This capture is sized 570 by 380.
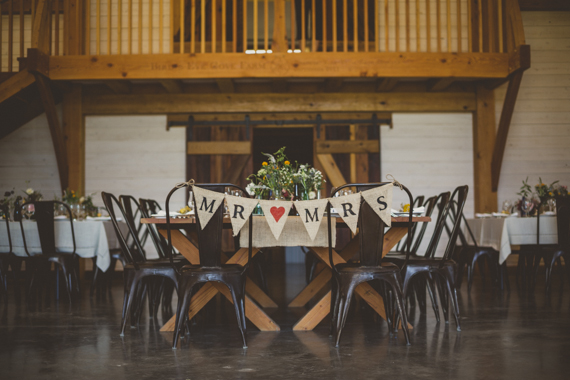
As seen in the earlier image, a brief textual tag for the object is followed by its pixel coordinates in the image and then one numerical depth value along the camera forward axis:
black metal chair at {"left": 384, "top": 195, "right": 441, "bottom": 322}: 3.41
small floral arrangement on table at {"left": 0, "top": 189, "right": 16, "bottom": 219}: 4.37
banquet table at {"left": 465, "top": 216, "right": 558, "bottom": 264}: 4.84
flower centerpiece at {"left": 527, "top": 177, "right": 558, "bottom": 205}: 5.13
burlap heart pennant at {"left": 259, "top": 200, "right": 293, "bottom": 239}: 2.71
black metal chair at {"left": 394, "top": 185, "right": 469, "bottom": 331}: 3.07
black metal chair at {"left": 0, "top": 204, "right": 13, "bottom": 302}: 4.52
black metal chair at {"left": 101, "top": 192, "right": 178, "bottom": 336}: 3.05
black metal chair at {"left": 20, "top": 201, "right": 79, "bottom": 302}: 4.30
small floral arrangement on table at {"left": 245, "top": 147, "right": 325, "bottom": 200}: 3.22
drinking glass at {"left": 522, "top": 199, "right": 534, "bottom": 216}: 5.02
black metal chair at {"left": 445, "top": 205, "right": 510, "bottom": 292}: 4.86
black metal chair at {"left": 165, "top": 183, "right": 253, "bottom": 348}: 2.71
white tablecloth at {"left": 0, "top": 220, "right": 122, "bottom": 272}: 4.66
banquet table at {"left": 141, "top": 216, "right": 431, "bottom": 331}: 3.09
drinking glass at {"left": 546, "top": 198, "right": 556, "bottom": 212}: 5.11
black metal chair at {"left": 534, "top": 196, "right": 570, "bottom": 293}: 4.41
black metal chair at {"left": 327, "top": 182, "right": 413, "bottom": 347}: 2.71
